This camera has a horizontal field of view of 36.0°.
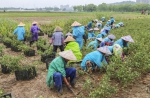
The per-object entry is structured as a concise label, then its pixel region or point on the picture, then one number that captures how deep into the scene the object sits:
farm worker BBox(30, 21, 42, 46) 10.29
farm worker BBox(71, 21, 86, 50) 8.49
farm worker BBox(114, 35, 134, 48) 6.71
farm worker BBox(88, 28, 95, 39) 10.66
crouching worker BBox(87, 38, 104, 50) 7.40
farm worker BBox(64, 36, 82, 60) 6.58
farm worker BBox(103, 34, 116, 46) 7.52
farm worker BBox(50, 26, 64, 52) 7.96
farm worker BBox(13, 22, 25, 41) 10.30
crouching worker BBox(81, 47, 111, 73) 5.66
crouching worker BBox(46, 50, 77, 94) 4.67
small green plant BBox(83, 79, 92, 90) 4.38
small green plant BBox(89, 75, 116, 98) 4.12
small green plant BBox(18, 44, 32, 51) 8.41
